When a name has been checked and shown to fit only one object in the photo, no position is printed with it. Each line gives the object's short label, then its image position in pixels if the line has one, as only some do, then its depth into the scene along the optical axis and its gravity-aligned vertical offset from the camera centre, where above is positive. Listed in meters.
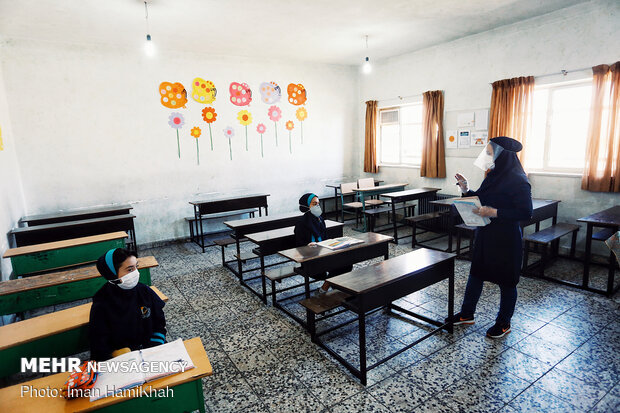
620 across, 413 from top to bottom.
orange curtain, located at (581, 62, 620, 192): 4.19 +0.08
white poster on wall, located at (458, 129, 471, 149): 5.82 +0.12
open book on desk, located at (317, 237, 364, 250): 3.02 -0.83
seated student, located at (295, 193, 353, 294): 3.35 -0.75
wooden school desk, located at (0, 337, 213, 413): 1.31 -0.93
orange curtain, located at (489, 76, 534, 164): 4.95 +0.53
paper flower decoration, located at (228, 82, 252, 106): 6.38 +1.09
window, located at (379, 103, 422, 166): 6.94 +0.25
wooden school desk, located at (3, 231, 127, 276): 3.43 -0.97
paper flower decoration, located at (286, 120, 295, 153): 7.11 +0.46
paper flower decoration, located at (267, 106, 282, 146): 6.84 +0.73
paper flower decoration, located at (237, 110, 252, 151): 6.51 +0.64
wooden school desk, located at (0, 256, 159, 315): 2.57 -0.99
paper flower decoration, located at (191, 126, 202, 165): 6.12 +0.35
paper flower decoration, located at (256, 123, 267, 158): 6.75 +0.42
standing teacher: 2.52 -0.57
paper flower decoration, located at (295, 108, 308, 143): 7.21 +0.73
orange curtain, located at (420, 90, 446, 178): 6.18 +0.20
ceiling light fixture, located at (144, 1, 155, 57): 4.03 +1.27
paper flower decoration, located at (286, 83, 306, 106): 7.04 +1.16
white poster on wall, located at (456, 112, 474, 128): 5.75 +0.42
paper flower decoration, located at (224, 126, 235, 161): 6.42 +0.36
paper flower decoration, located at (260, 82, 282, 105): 6.71 +1.15
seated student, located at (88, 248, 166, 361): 1.76 -0.83
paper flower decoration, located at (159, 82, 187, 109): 5.79 +1.01
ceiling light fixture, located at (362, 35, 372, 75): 5.54 +1.27
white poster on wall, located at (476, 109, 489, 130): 5.53 +0.40
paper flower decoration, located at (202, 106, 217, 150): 6.16 +0.68
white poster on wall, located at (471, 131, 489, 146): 5.58 +0.11
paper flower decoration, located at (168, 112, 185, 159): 5.90 +0.57
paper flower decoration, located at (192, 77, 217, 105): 6.03 +1.10
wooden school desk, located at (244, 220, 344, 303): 3.50 -0.92
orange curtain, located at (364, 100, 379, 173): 7.53 +0.22
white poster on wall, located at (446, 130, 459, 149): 6.03 +0.09
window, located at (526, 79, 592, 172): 4.63 +0.21
